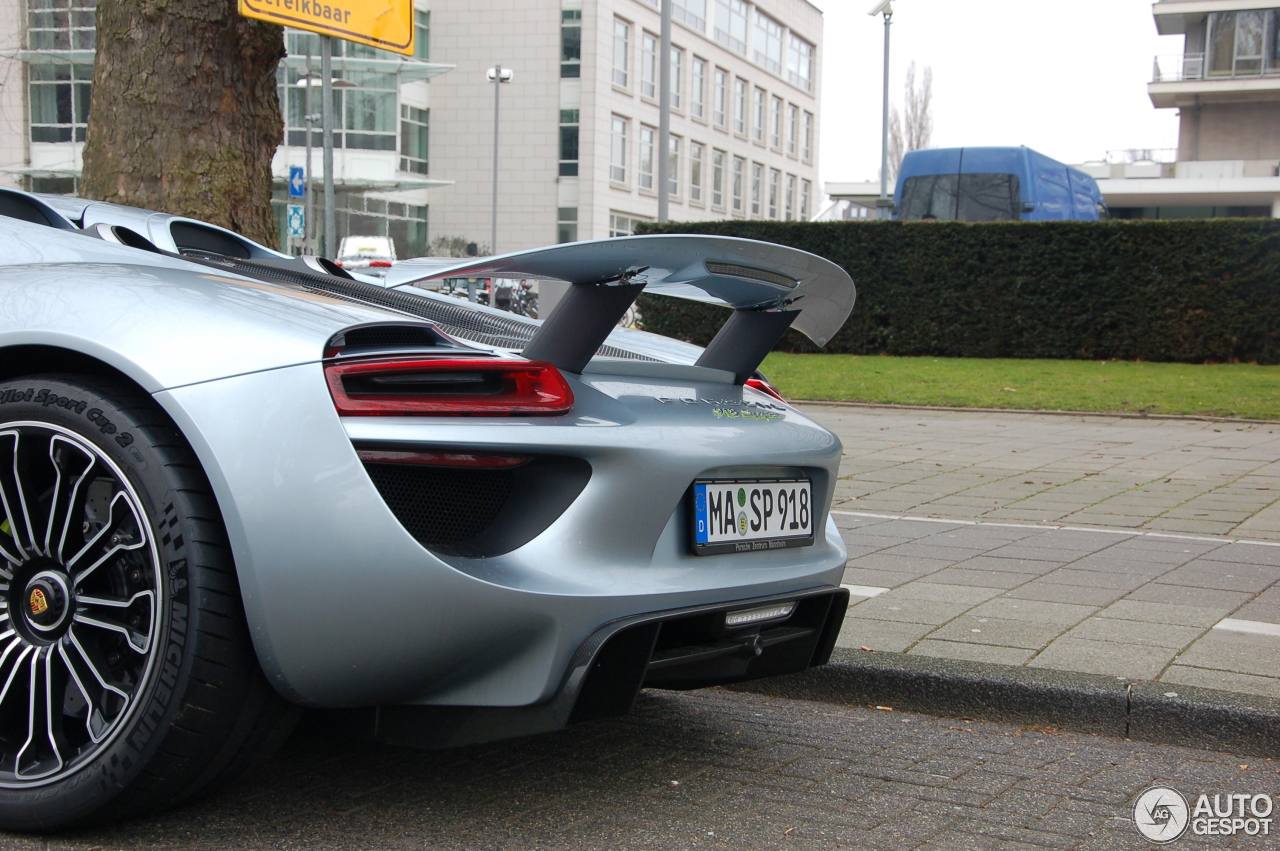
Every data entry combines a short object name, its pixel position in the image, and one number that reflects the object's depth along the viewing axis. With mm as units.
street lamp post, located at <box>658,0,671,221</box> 18688
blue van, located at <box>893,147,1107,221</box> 20484
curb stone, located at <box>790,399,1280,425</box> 11792
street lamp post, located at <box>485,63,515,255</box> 44781
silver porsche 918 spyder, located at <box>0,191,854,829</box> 2260
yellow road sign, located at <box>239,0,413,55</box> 5582
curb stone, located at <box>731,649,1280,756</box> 3221
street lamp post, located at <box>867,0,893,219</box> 22148
